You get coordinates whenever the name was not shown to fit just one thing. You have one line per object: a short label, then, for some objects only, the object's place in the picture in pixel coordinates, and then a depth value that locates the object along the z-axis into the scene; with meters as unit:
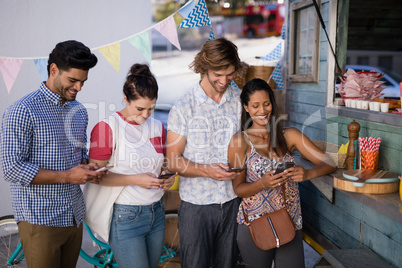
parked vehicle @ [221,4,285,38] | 24.42
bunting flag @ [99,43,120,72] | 3.66
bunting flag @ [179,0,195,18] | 3.71
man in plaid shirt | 2.19
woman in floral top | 2.52
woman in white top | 2.42
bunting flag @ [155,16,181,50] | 3.72
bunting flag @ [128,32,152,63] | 3.78
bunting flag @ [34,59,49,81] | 3.63
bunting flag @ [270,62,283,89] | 4.50
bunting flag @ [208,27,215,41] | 3.79
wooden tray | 2.32
